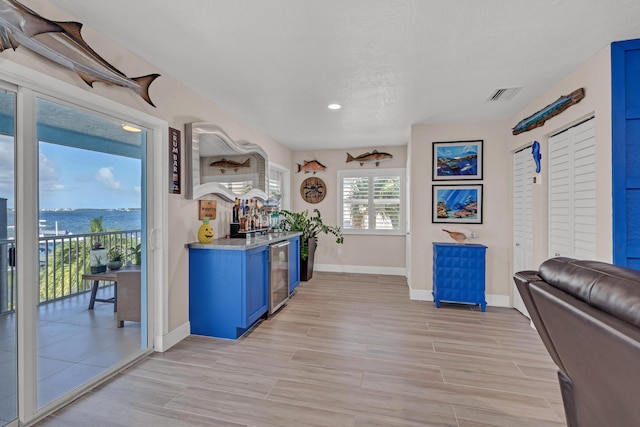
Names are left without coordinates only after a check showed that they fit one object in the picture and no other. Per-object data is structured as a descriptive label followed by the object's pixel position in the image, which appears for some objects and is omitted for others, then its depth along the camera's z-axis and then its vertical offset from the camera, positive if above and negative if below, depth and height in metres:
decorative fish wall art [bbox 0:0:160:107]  1.50 +0.98
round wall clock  6.05 +0.47
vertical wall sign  2.71 +0.48
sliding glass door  1.89 -0.25
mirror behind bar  2.93 +0.57
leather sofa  0.79 -0.37
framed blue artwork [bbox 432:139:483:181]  3.99 +0.72
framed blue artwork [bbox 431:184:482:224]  4.00 +0.12
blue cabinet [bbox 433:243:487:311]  3.76 -0.79
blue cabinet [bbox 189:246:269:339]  2.89 -0.79
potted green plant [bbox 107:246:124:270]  2.34 -0.37
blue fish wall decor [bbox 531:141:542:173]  3.13 +0.64
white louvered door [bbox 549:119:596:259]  2.39 +0.18
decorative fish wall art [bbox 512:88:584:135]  2.46 +0.98
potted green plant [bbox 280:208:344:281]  5.18 -0.40
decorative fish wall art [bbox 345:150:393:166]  5.61 +1.06
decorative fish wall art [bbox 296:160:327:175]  5.91 +0.94
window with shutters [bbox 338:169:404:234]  5.73 +0.23
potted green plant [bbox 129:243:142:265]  2.52 -0.35
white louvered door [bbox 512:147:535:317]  3.41 -0.01
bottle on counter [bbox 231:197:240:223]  3.81 +0.02
